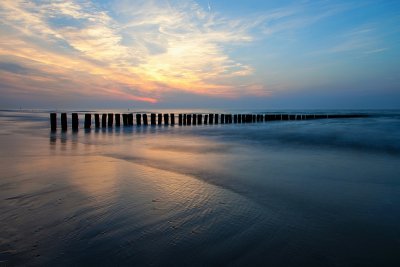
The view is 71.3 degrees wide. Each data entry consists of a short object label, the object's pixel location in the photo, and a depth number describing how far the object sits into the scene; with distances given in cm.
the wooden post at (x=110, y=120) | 2139
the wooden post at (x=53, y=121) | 1706
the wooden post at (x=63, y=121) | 1758
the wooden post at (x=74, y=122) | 1827
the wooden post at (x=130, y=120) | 2378
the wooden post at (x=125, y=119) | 2309
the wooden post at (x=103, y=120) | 2081
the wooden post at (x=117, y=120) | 2212
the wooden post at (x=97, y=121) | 2050
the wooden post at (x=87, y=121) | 1953
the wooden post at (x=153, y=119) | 2609
